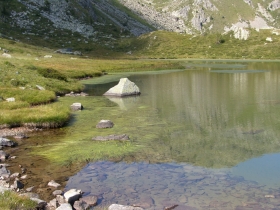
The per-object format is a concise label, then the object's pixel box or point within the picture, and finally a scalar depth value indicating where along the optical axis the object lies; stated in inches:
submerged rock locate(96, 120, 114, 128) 1011.9
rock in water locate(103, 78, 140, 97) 1676.9
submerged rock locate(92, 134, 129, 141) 871.7
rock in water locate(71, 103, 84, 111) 1289.4
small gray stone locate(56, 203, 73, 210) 473.7
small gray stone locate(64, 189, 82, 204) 511.2
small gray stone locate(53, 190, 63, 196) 547.2
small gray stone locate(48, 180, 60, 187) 582.0
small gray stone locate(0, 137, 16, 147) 797.9
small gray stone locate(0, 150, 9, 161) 708.5
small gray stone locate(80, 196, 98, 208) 511.3
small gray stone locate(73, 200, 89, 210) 494.0
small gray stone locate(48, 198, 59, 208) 496.4
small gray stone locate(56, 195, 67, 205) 515.3
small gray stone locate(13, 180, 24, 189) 563.2
